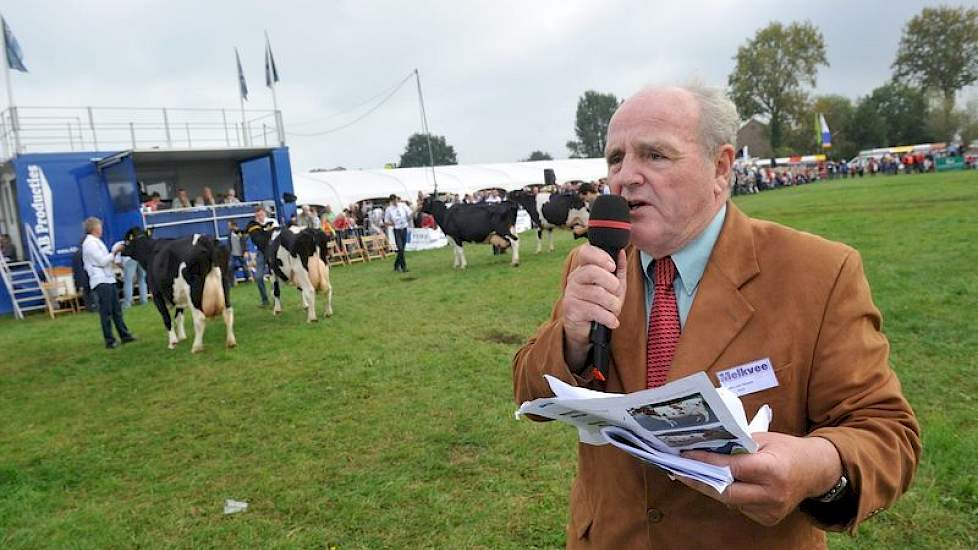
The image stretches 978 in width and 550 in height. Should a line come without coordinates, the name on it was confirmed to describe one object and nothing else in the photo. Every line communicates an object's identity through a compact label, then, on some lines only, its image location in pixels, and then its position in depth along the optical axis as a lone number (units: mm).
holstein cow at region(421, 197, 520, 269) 16953
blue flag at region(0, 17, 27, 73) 18719
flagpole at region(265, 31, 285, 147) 21969
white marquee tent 31562
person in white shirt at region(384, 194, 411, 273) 18359
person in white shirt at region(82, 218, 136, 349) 10398
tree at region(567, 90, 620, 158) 110475
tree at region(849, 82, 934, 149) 73562
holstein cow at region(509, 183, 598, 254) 18547
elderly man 1412
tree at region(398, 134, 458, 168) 98562
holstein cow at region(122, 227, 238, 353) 9742
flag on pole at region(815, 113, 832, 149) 63094
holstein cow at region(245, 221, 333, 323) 11555
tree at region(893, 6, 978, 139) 67125
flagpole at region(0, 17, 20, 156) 17719
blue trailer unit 17500
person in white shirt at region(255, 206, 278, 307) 13633
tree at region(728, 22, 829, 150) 68312
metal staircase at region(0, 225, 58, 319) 16858
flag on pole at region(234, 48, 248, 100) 23969
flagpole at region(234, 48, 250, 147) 21766
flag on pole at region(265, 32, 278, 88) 23969
